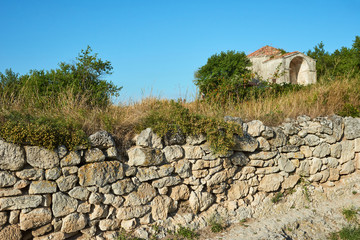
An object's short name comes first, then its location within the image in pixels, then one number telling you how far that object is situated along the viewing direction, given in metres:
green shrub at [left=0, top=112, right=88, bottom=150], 4.02
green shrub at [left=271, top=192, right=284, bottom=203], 6.03
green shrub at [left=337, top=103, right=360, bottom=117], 7.39
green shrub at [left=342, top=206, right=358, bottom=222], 5.99
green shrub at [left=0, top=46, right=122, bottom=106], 5.82
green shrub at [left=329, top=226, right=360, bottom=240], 5.26
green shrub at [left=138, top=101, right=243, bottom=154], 5.13
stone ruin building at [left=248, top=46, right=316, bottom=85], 14.91
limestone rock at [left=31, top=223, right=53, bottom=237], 4.17
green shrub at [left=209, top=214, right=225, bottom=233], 5.12
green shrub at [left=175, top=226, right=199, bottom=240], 4.86
